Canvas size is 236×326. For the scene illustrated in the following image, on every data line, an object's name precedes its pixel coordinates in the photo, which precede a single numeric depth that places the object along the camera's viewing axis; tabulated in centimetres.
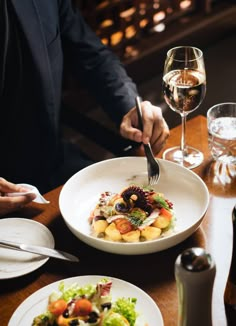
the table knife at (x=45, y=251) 120
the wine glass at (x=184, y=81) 147
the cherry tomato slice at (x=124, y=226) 122
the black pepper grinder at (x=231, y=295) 103
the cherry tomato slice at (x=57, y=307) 98
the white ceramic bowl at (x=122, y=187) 118
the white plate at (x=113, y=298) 103
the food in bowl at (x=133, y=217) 122
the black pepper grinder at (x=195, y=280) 81
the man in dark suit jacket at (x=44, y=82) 176
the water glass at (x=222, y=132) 150
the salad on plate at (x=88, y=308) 97
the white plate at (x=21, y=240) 119
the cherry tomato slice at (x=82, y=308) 97
